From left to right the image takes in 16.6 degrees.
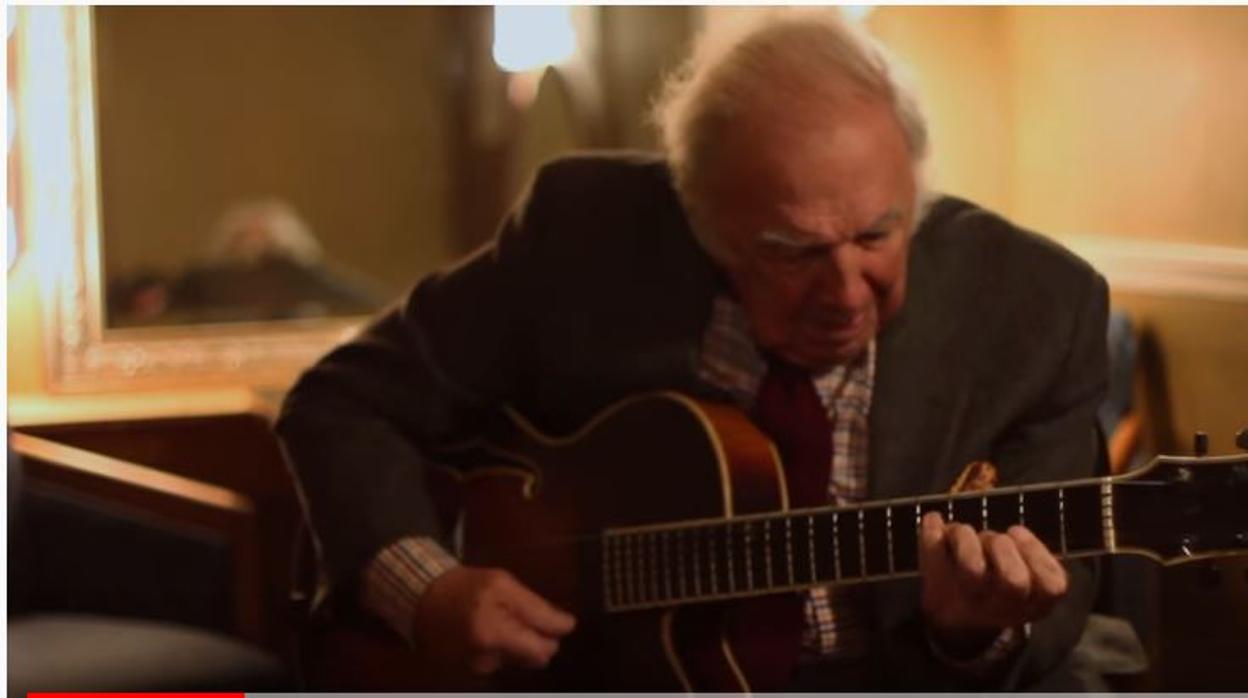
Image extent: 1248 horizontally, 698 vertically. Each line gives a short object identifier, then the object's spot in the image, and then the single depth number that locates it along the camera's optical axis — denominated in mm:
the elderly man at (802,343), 3582
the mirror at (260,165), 3817
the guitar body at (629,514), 3631
